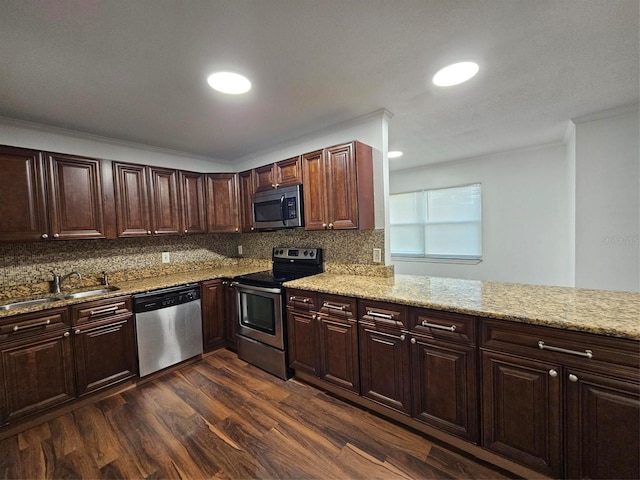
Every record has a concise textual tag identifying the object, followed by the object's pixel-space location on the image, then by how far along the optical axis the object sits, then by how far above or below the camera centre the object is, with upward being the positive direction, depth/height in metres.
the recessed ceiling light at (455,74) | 1.75 +1.04
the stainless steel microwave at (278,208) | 2.70 +0.25
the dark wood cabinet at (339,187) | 2.35 +0.39
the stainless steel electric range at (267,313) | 2.47 -0.81
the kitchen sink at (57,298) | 2.14 -0.52
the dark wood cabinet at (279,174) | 2.72 +0.62
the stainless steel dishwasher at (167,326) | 2.46 -0.90
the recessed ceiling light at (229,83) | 1.75 +1.04
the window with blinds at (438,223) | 4.36 +0.04
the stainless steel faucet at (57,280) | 2.42 -0.38
